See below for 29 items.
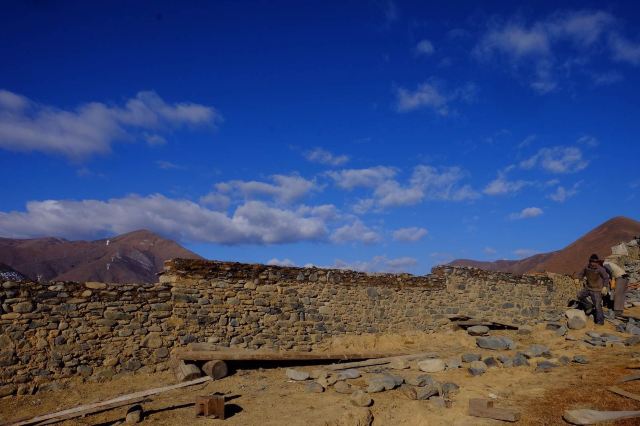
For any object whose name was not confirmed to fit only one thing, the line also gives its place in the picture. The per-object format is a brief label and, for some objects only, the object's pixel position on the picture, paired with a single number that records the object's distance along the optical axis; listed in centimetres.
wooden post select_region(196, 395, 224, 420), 700
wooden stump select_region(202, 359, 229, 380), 901
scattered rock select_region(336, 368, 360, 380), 923
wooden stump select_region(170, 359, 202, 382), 871
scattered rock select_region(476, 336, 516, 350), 1153
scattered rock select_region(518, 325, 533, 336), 1313
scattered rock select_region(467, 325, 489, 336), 1314
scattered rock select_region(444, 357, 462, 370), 996
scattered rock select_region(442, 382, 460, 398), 817
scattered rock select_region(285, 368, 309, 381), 932
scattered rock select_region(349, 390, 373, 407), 756
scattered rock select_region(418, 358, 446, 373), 982
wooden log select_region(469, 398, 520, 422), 662
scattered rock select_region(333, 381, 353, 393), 845
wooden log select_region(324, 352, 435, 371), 1023
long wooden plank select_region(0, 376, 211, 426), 671
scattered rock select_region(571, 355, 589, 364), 959
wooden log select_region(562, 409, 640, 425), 603
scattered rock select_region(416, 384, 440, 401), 792
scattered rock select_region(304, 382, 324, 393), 853
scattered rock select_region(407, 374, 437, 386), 872
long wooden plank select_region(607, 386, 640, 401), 674
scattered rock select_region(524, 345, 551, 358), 1041
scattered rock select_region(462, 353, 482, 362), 1023
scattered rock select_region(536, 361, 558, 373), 927
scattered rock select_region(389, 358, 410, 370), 1020
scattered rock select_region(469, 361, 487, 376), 934
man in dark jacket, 1317
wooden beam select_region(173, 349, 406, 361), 920
